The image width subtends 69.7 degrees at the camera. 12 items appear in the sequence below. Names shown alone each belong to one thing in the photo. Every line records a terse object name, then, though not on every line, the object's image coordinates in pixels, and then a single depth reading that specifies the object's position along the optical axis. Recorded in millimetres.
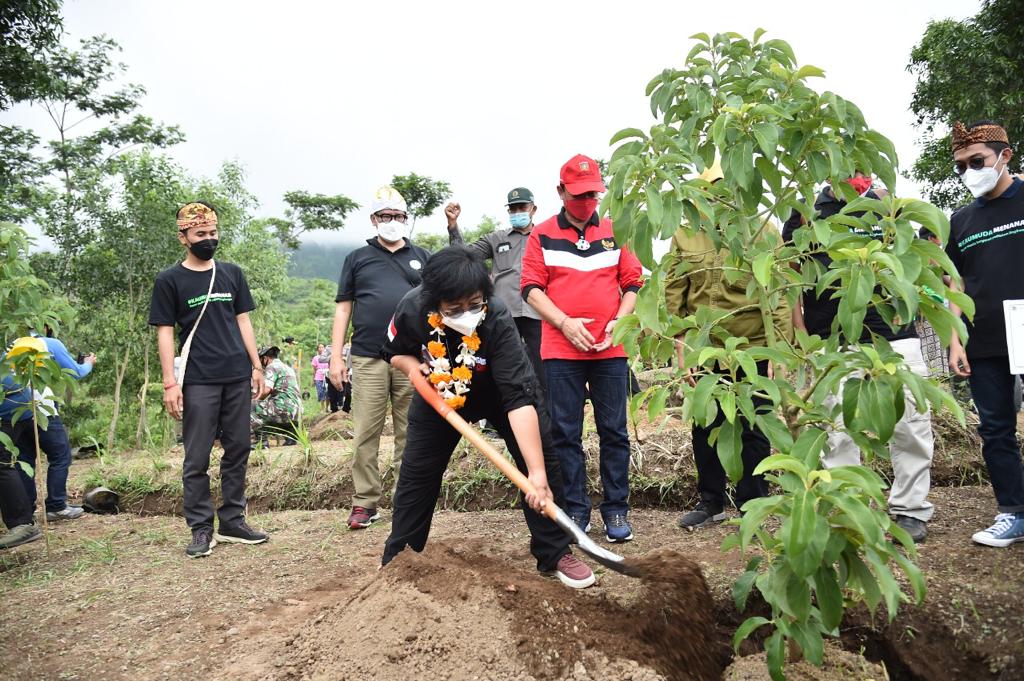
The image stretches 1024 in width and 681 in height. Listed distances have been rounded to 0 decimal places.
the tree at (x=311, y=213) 30875
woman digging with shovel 2646
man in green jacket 3395
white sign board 2895
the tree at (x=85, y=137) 15414
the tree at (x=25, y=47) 9891
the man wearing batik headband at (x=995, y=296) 3070
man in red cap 3441
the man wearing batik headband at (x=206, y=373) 3850
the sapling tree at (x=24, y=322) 3863
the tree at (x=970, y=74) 9930
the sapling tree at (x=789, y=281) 1621
